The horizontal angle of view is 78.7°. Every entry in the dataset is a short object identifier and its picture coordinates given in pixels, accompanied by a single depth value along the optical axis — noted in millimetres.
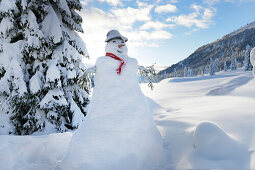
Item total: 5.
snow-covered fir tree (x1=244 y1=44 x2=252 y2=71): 40606
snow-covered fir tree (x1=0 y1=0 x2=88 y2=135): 5656
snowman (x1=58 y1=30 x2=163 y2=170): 2752
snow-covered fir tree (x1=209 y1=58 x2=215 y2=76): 58562
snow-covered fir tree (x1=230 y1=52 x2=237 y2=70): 64500
